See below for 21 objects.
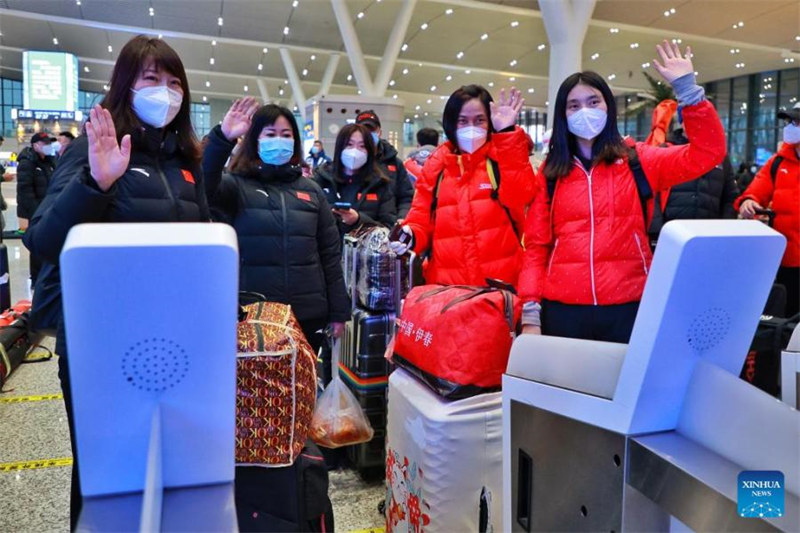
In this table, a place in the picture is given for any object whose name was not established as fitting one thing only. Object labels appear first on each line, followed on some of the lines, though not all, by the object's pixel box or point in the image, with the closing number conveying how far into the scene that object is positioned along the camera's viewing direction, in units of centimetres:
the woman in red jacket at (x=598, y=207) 199
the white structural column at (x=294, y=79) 2002
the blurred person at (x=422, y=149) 509
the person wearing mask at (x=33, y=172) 730
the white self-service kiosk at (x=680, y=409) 83
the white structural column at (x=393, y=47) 1471
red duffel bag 188
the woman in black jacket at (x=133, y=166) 138
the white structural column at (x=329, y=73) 2083
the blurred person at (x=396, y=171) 436
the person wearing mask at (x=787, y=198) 365
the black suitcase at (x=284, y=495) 153
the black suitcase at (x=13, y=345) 435
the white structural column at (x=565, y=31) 1012
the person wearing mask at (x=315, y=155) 937
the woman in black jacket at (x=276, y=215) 260
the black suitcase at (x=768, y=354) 291
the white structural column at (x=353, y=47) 1395
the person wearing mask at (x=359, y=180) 401
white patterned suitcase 185
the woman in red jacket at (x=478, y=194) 238
